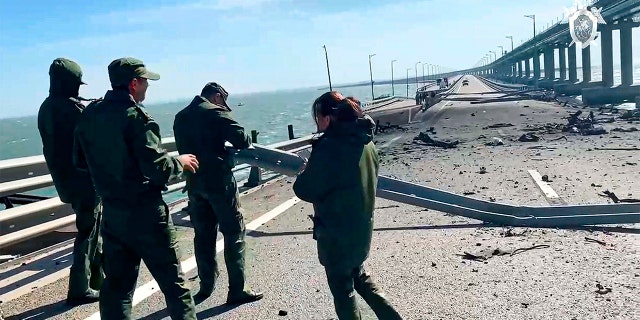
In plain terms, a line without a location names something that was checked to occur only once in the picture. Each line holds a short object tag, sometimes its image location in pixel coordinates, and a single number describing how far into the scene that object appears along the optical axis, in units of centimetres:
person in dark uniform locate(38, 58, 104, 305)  484
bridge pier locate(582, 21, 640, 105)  4491
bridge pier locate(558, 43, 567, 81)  8656
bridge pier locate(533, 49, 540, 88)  9879
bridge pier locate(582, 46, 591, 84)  6775
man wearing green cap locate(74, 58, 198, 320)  361
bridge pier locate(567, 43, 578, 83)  7881
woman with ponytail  338
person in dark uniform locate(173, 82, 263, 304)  485
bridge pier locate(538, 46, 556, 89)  9262
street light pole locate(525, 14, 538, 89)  9166
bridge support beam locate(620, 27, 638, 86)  5772
